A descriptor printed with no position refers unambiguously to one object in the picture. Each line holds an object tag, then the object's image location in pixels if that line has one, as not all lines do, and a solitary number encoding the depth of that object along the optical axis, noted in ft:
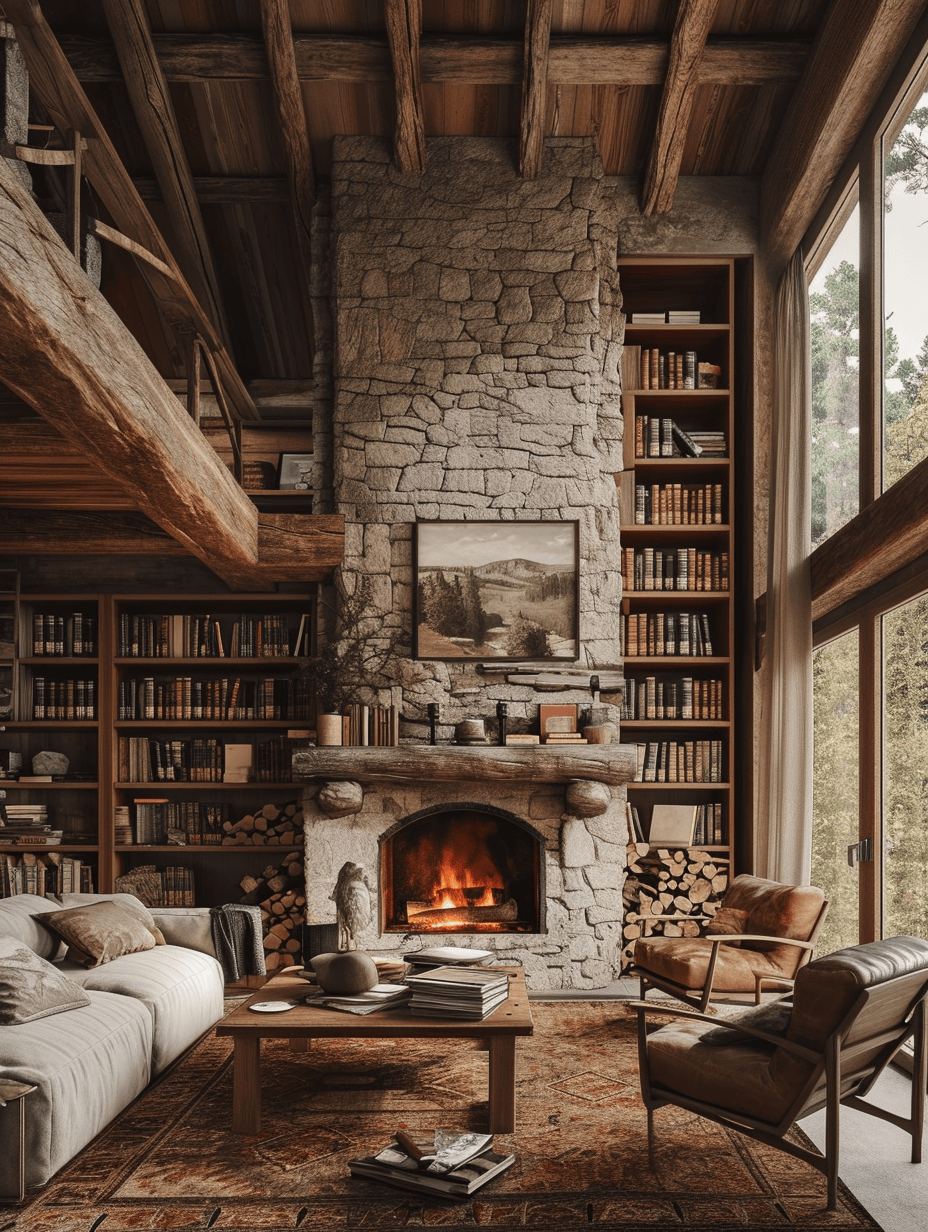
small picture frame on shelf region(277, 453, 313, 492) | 23.21
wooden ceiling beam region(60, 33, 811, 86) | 19.06
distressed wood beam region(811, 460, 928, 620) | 13.29
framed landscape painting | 20.31
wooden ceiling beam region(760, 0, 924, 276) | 15.17
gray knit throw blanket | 17.31
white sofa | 10.44
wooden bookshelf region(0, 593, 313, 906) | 21.90
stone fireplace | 19.74
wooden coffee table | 11.82
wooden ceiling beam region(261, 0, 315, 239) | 18.11
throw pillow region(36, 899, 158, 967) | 15.06
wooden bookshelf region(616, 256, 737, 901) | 21.44
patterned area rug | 9.87
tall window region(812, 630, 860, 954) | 17.42
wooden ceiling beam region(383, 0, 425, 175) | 17.87
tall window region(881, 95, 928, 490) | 14.30
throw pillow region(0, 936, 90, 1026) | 11.84
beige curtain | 18.58
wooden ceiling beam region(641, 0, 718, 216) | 17.93
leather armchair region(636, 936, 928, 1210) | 9.72
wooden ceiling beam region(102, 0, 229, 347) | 18.42
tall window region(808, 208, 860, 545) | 17.17
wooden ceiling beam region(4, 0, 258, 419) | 13.15
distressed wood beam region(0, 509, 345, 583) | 19.02
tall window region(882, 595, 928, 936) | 14.39
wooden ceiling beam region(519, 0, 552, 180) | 18.16
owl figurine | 17.40
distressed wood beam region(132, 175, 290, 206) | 22.06
